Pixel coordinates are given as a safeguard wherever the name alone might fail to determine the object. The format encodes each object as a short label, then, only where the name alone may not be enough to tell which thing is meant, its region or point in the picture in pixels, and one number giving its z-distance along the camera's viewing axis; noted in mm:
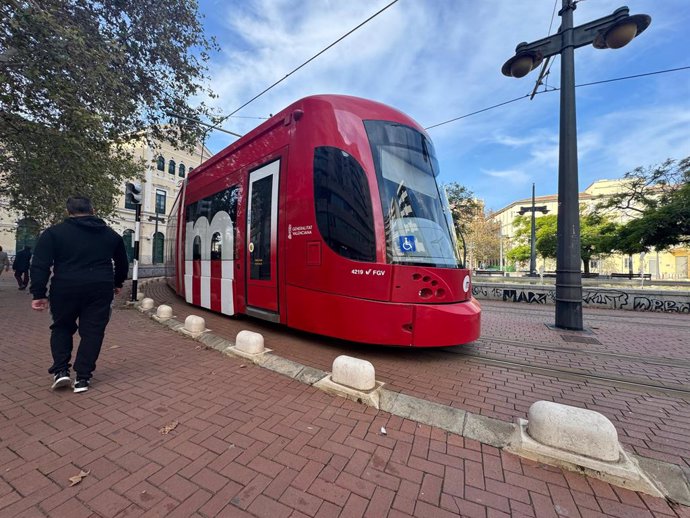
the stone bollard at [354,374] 3171
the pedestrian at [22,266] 11945
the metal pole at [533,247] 20922
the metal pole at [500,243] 45609
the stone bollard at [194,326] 5352
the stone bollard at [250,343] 4270
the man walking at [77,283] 3029
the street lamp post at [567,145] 6551
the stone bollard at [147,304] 7703
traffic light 8305
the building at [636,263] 47281
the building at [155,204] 36344
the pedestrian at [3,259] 10622
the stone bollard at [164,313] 6547
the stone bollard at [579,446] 1979
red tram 4020
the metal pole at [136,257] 8703
